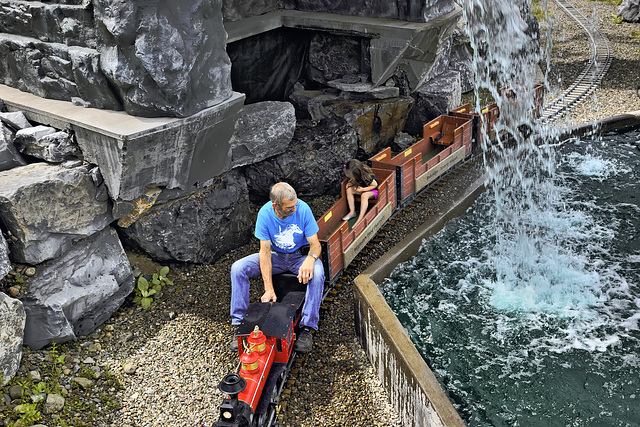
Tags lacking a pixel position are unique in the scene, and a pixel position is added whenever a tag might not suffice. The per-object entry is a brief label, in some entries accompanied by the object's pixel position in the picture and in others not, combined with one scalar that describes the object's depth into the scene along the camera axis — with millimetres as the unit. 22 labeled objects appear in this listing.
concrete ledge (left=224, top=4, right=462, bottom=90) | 10852
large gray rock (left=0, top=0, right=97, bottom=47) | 7168
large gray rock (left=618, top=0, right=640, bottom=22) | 21016
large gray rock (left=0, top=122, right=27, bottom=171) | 7078
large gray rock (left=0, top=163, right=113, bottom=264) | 6531
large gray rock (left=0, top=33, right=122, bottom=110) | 7266
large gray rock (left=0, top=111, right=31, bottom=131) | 7430
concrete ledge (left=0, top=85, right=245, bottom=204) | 6918
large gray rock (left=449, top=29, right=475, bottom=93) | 14547
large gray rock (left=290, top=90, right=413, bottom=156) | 11172
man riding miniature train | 6383
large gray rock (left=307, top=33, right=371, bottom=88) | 11594
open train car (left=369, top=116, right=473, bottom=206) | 9469
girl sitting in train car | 8633
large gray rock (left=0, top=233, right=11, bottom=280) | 6293
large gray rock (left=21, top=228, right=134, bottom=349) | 6707
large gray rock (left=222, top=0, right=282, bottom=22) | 9984
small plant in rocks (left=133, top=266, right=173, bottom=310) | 7763
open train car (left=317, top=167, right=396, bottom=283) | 7535
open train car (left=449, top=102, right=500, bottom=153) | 11272
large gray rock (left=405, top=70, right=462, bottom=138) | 12180
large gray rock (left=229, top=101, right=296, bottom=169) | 9406
